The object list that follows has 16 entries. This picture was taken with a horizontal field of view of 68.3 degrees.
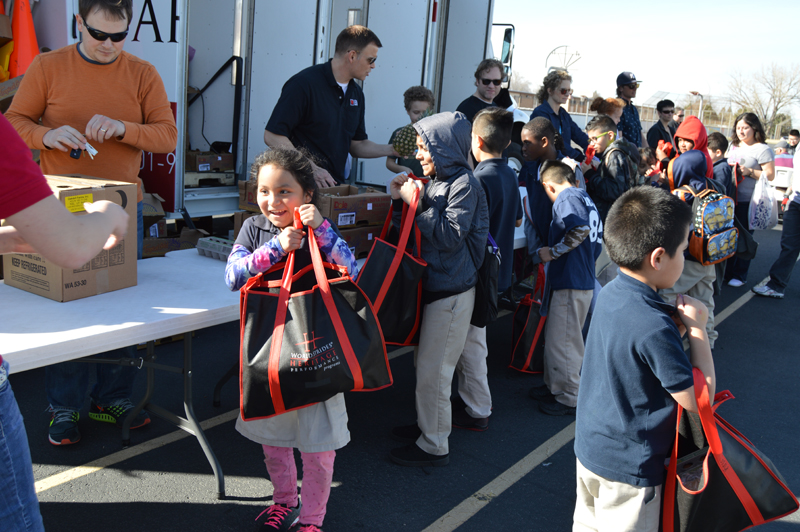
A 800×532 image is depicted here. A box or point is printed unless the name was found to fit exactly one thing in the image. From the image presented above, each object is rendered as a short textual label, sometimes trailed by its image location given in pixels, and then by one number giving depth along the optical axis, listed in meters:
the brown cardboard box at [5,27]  3.72
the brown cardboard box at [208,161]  5.54
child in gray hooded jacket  2.54
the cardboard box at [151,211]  4.39
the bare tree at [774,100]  32.75
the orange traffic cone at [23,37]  3.78
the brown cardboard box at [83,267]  2.17
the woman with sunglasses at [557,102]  5.57
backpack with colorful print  4.22
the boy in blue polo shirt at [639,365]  1.60
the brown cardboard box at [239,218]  3.07
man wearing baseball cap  6.85
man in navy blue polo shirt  3.46
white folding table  1.86
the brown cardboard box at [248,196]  2.94
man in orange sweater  2.55
